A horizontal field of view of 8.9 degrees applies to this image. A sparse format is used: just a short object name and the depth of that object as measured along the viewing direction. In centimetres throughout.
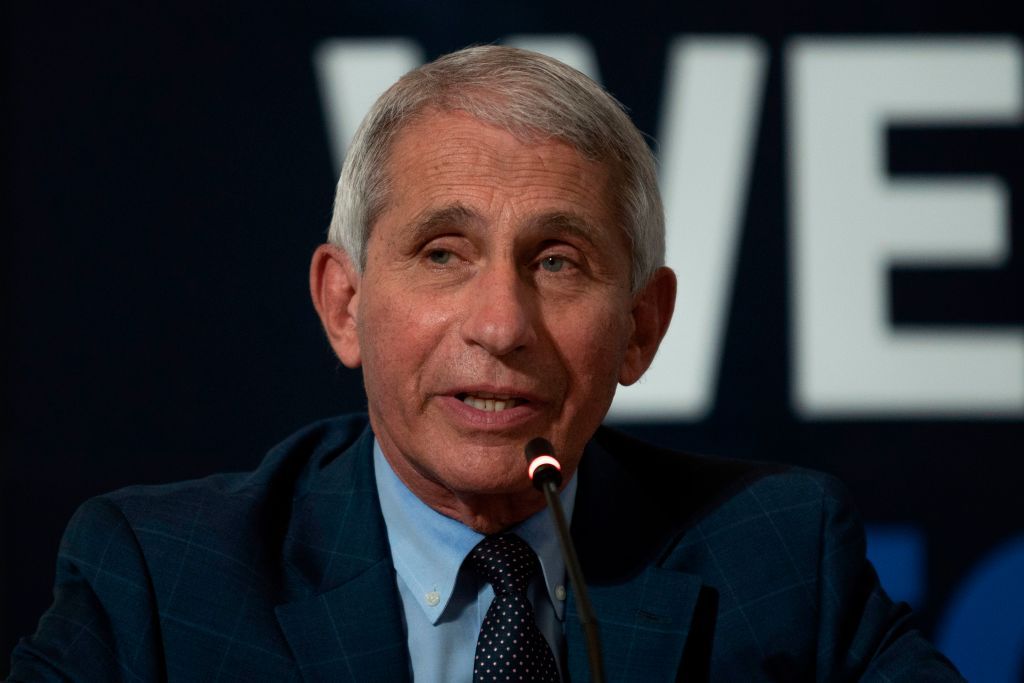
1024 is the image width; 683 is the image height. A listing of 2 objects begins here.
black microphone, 319
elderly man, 332
